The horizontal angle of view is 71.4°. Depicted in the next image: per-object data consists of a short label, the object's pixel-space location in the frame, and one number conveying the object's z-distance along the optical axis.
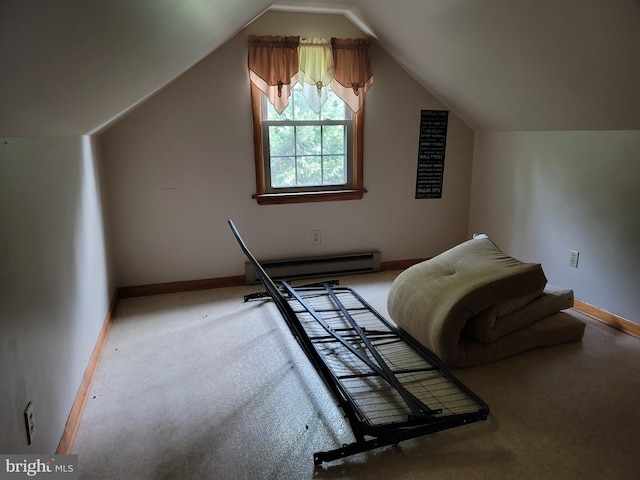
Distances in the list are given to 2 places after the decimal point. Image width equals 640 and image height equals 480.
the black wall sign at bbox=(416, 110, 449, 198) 3.96
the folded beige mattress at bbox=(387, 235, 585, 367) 2.36
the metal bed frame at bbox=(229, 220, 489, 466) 1.71
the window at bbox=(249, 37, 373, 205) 3.45
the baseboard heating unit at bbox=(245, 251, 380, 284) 3.79
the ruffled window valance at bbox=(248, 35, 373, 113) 3.41
